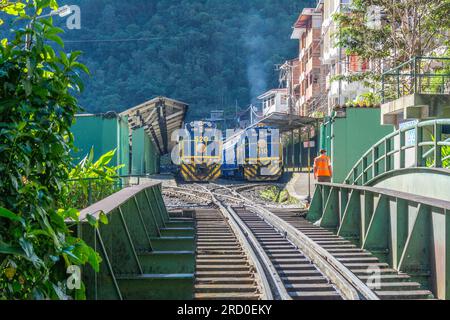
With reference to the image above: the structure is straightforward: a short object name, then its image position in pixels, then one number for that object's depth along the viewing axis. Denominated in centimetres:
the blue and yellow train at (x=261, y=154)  3172
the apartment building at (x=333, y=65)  3816
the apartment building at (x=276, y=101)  6255
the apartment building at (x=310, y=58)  5116
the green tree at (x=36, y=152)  321
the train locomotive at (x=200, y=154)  3183
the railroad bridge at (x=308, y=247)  647
